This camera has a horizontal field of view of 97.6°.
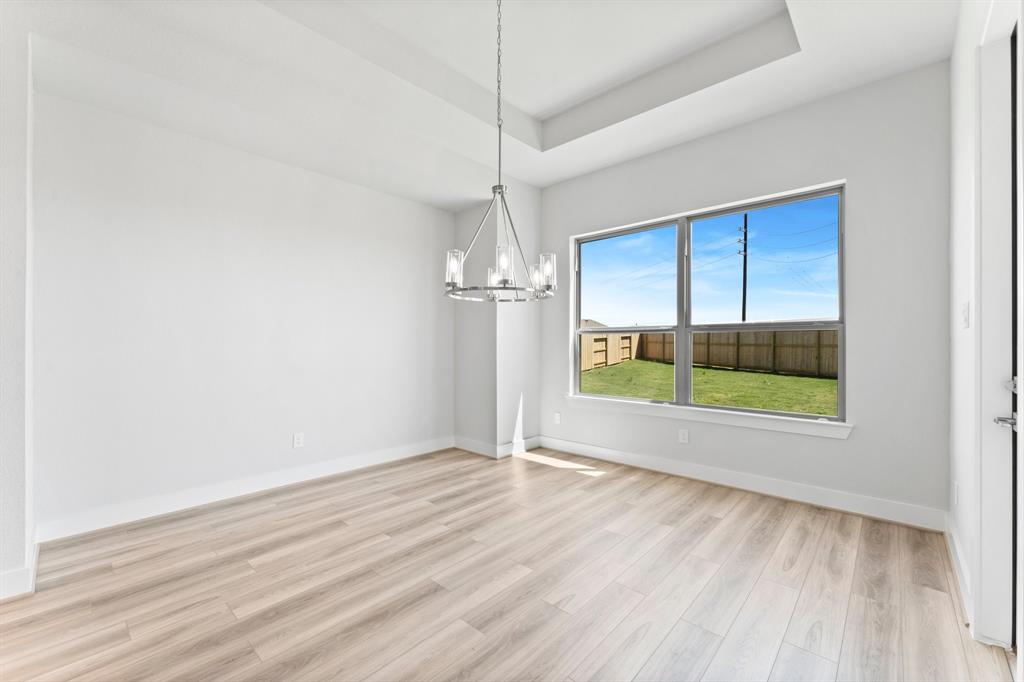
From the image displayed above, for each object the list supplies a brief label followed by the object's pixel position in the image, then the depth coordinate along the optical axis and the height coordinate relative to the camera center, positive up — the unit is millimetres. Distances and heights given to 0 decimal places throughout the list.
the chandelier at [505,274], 2207 +344
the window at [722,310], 3289 +268
